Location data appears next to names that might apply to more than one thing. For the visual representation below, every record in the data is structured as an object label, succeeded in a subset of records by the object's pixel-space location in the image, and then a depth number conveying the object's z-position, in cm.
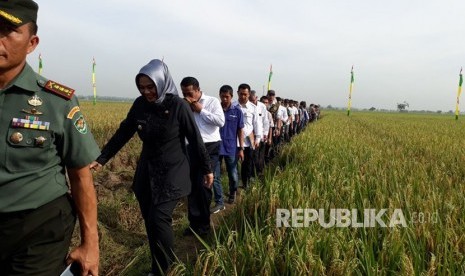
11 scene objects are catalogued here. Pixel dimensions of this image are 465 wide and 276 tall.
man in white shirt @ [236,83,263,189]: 623
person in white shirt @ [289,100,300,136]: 1338
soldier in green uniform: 127
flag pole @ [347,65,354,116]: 3334
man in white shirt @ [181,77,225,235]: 399
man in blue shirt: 539
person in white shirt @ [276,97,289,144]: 975
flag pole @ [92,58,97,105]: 2947
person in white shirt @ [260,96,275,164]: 791
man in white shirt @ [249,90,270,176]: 697
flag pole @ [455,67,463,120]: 2898
